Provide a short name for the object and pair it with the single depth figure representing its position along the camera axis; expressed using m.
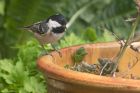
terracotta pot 3.87
